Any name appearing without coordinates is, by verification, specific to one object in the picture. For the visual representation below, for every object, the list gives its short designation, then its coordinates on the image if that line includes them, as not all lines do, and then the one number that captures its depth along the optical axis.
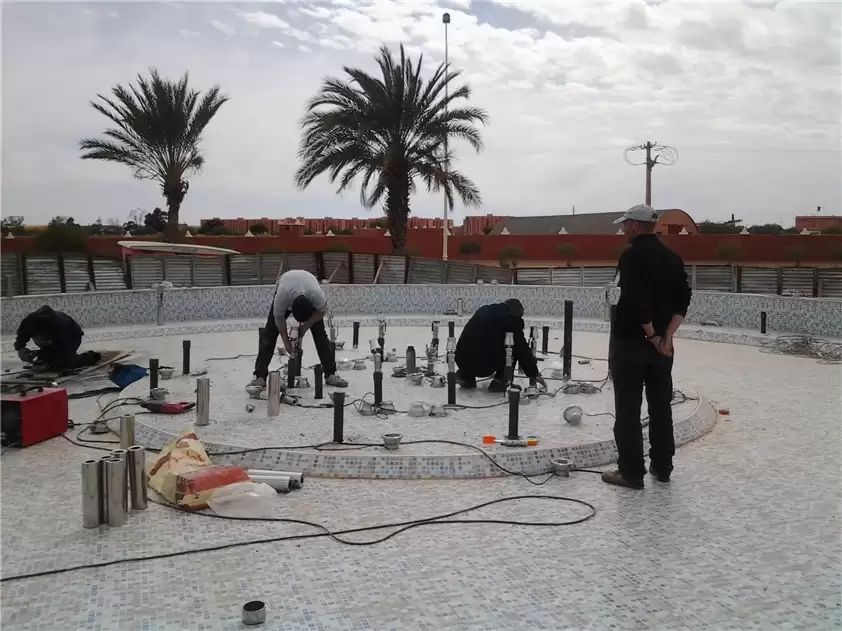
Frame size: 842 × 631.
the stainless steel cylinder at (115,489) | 3.40
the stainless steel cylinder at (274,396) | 5.24
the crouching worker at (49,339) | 7.32
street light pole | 19.31
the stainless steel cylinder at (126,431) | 4.26
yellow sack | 3.86
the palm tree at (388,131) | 15.05
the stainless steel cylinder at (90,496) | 3.40
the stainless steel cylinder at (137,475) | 3.60
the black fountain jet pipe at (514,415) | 4.55
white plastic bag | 3.67
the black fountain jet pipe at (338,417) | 4.50
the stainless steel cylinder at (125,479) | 3.48
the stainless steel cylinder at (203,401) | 4.96
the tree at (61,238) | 19.36
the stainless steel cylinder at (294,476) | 4.00
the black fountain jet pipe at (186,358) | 6.89
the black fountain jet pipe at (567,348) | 6.71
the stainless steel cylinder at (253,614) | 2.55
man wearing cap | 3.81
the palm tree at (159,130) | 15.72
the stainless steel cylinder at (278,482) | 3.93
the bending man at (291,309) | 5.91
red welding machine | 4.80
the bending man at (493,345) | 5.87
